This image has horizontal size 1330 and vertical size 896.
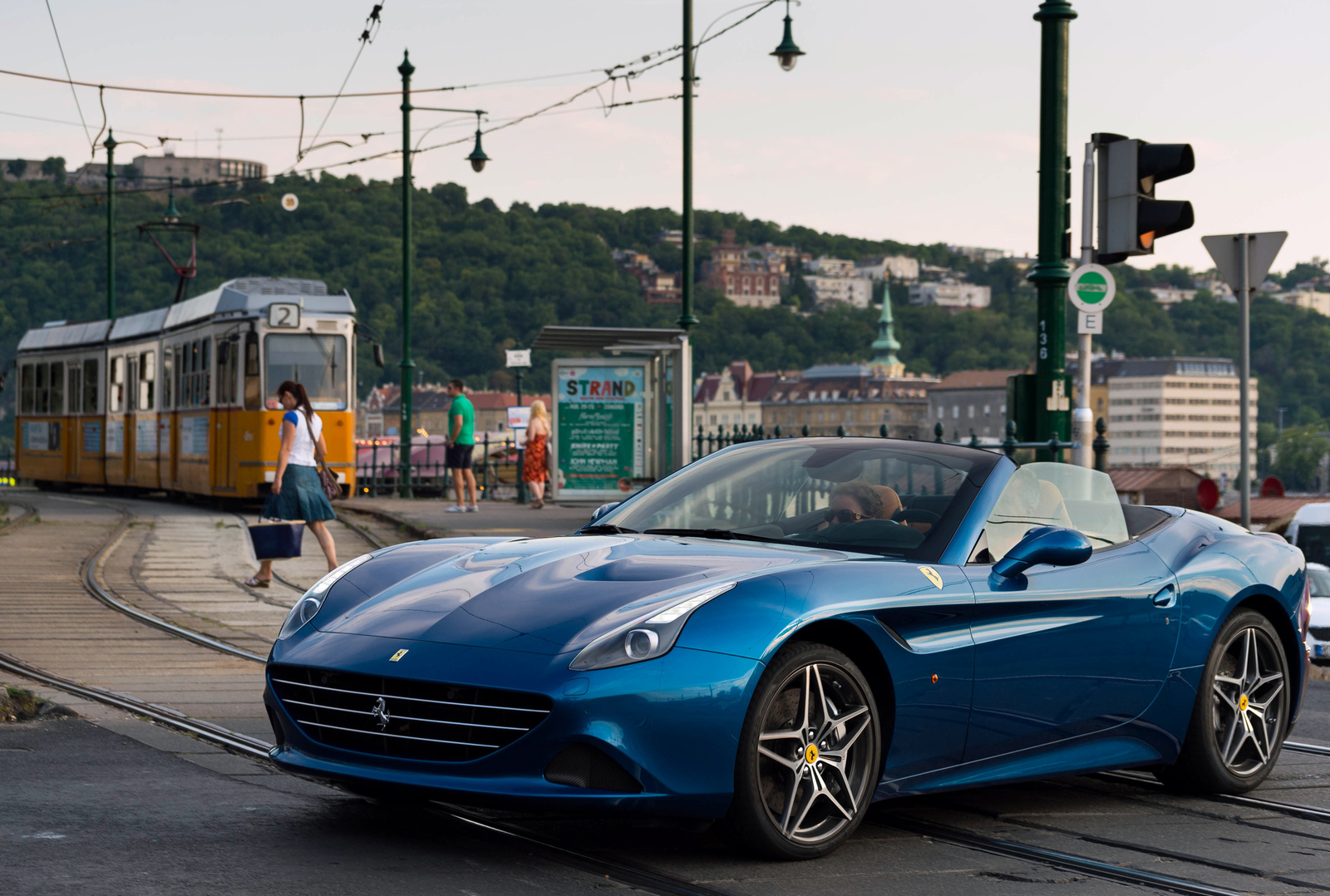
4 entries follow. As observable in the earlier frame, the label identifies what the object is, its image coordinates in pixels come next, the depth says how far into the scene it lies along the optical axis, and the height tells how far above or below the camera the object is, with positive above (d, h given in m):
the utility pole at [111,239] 42.75 +4.52
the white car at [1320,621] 22.33 -2.68
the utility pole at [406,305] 29.98 +2.00
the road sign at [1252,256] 13.03 +1.26
